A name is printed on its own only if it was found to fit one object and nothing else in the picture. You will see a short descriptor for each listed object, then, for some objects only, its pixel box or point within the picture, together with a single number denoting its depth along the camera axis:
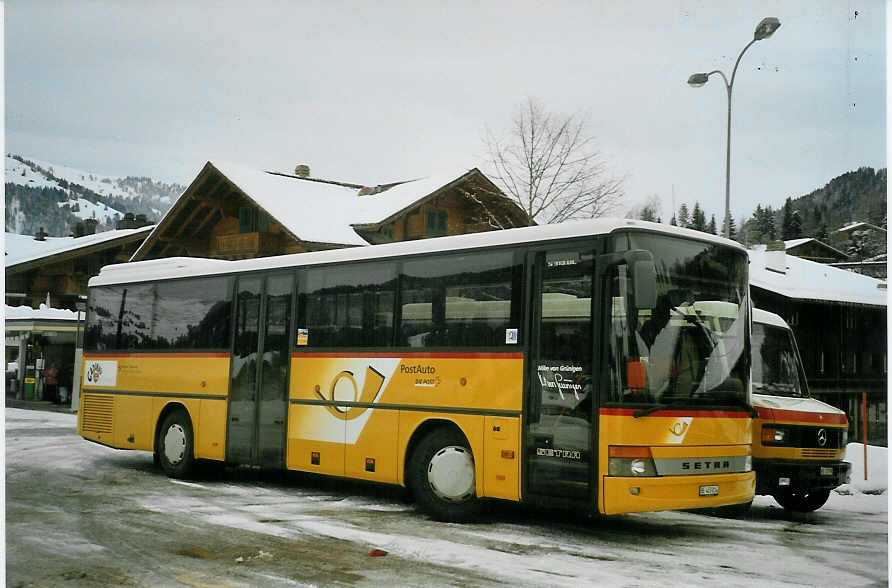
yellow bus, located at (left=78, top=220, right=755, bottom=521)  8.39
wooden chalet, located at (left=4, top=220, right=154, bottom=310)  26.58
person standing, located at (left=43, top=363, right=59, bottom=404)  32.47
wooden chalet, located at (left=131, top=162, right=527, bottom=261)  26.19
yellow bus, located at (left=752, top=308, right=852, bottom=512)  10.67
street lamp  12.16
